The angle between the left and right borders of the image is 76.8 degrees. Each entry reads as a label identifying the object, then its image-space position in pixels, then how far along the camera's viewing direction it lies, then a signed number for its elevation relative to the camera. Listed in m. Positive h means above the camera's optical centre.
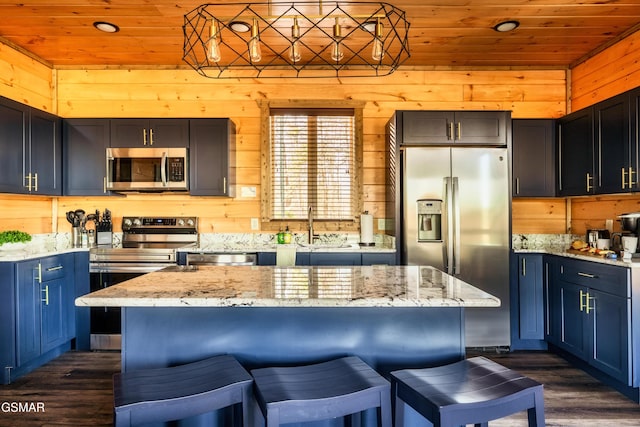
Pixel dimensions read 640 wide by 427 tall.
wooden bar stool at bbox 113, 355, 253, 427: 1.16 -0.52
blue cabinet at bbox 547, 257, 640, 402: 2.59 -0.74
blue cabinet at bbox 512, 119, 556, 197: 3.80 +0.59
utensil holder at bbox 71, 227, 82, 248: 3.88 -0.15
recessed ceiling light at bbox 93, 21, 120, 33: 3.22 +1.58
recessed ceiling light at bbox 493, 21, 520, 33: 3.21 +1.55
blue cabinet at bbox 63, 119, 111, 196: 3.80 +0.62
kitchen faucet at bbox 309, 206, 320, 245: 4.02 -0.10
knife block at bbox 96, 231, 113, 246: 3.91 -0.16
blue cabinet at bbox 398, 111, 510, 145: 3.58 +0.81
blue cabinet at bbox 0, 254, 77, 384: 2.90 -0.71
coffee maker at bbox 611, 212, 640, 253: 2.88 -0.05
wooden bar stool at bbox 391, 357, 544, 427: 1.19 -0.54
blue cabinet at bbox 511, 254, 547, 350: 3.60 -0.71
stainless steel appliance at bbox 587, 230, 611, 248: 3.39 -0.16
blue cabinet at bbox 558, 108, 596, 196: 3.36 +0.56
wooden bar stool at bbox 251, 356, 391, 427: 1.17 -0.53
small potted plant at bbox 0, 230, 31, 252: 3.04 -0.14
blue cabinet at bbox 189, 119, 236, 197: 3.81 +0.60
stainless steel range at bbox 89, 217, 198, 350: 3.57 -0.43
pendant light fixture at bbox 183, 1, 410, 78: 2.88 +1.56
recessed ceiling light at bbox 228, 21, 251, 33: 3.25 +1.58
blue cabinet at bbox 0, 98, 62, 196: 3.14 +0.60
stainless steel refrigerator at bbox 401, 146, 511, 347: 3.47 +0.04
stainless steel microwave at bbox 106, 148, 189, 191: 3.76 +0.49
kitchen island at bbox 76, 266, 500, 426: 1.64 -0.46
